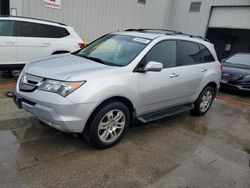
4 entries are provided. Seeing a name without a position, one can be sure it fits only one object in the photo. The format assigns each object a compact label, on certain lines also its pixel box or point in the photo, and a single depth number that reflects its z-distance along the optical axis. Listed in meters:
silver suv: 3.13
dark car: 7.93
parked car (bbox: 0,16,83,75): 6.50
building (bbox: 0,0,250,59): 9.52
